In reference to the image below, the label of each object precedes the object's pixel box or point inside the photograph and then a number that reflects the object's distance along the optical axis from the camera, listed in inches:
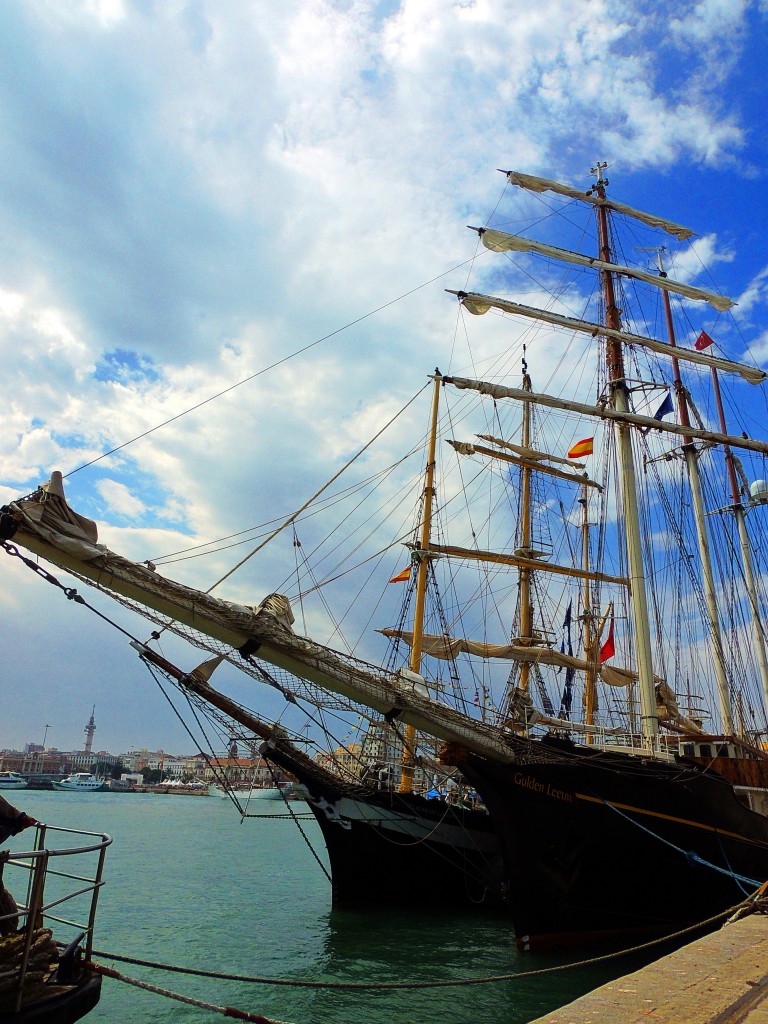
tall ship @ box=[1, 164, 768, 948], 482.9
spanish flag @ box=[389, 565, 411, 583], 1113.4
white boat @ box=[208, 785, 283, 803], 4643.0
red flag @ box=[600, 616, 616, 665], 1218.0
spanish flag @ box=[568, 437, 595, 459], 1217.8
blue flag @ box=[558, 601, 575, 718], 1442.2
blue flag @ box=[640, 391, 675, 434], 1036.9
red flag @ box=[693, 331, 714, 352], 1242.0
